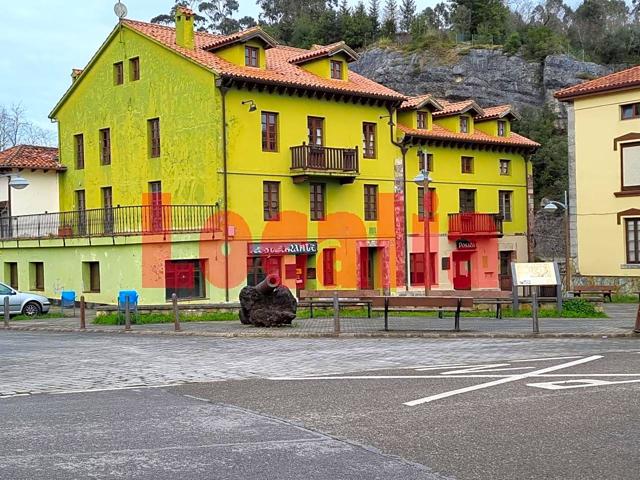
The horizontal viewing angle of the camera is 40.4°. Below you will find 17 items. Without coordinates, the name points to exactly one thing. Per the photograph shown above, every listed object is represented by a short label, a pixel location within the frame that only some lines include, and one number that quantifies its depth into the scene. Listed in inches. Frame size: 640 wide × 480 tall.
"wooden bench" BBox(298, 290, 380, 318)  926.4
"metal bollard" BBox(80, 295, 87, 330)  902.4
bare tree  2888.8
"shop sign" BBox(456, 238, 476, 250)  1626.5
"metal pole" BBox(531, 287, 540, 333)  685.9
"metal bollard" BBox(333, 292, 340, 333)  725.3
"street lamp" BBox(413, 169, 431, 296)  1112.2
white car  1145.4
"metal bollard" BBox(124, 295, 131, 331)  864.9
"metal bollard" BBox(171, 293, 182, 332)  826.4
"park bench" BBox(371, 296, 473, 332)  724.7
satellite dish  1405.0
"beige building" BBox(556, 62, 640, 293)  1358.3
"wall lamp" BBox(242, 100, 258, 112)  1267.2
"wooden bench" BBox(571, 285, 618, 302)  1262.3
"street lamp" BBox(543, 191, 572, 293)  1353.3
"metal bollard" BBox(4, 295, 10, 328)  987.3
